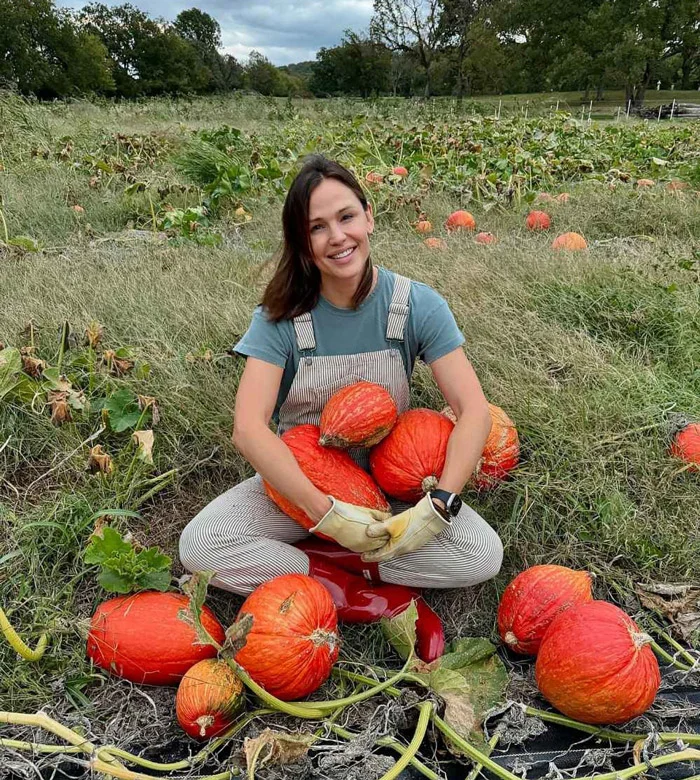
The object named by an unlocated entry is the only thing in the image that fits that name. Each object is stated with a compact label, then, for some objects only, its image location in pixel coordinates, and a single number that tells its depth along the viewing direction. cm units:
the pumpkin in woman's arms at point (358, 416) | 195
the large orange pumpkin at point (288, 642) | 155
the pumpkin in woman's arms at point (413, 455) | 198
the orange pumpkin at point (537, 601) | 175
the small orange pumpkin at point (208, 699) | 149
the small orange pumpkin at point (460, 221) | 485
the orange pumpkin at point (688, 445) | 231
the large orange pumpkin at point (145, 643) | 166
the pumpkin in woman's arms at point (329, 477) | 192
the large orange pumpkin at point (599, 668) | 148
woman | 184
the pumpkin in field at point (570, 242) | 420
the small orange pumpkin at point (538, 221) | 488
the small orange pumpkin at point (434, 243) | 426
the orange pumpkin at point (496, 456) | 228
